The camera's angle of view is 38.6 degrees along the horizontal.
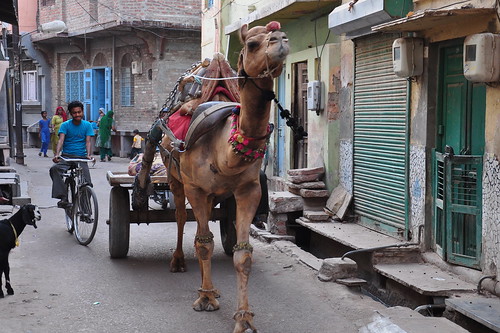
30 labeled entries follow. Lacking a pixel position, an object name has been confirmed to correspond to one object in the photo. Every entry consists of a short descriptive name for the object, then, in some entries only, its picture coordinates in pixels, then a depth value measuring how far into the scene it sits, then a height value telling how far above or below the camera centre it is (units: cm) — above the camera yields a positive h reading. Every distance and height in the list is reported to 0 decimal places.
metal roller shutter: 938 -37
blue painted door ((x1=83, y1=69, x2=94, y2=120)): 2916 +74
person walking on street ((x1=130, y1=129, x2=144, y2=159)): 2325 -110
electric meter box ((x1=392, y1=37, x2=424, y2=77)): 840 +65
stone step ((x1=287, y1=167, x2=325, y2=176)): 1154 -99
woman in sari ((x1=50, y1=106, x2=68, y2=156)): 2510 -48
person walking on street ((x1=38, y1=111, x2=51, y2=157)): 2722 -88
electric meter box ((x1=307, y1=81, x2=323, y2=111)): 1194 +24
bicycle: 926 -128
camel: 494 -40
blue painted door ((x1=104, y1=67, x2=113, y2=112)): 2803 +86
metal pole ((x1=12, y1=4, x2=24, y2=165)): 2203 +46
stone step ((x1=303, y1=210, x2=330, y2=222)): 1066 -158
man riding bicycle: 983 -50
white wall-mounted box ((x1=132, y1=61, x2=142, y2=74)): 2641 +159
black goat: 658 -114
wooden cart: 806 -122
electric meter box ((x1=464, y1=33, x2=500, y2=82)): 673 +50
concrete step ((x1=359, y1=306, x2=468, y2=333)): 538 -165
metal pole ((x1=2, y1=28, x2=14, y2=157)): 2111 +17
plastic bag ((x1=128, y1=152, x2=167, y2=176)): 808 -65
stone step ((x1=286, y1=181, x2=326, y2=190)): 1133 -119
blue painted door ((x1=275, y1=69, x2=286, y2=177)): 1502 -62
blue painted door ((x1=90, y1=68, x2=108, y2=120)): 2909 +78
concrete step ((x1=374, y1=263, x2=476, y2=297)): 713 -179
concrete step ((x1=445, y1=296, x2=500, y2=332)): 599 -175
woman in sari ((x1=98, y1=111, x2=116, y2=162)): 2502 -84
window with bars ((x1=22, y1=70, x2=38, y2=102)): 3422 +114
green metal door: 749 -61
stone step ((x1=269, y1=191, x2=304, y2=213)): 1091 -142
